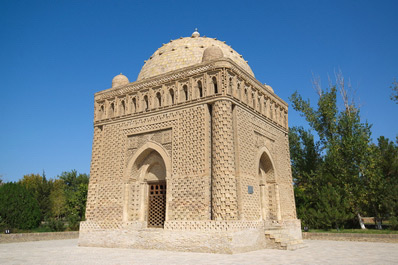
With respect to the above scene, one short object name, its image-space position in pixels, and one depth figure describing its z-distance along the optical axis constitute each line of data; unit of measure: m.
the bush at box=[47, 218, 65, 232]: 18.09
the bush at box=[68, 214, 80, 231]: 18.47
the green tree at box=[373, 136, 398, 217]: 15.73
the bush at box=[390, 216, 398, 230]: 14.53
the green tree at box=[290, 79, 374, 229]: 17.19
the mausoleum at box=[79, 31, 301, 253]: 9.58
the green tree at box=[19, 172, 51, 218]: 22.91
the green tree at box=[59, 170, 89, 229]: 23.92
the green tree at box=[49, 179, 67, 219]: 28.23
